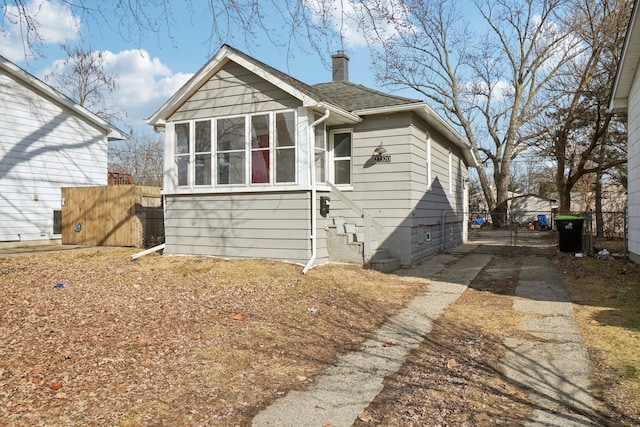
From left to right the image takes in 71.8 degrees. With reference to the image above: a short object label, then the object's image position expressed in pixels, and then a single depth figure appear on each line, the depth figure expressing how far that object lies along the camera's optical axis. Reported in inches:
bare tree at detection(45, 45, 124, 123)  711.7
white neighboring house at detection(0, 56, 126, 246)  496.1
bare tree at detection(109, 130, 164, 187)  1525.6
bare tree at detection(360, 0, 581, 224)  1008.2
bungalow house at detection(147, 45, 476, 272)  384.8
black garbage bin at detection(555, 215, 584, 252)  483.5
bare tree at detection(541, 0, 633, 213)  691.1
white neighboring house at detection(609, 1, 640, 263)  349.7
